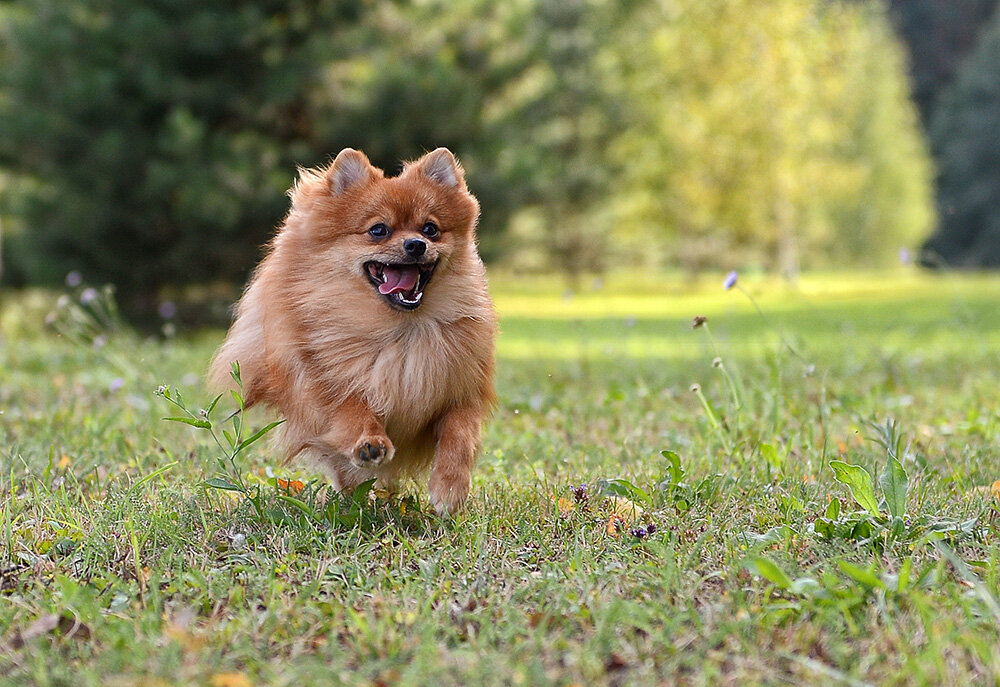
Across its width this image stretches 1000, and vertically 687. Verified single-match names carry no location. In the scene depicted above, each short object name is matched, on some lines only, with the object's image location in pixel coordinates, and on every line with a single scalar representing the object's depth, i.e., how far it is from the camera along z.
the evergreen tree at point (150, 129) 9.76
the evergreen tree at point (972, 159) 30.08
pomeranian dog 3.03
